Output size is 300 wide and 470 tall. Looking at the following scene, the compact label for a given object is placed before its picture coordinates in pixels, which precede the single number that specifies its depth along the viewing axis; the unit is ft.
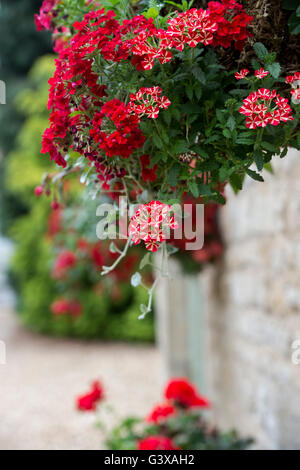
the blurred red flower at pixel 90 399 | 15.66
